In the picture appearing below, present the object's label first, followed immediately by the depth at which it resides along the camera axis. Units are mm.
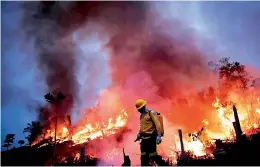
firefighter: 7523
